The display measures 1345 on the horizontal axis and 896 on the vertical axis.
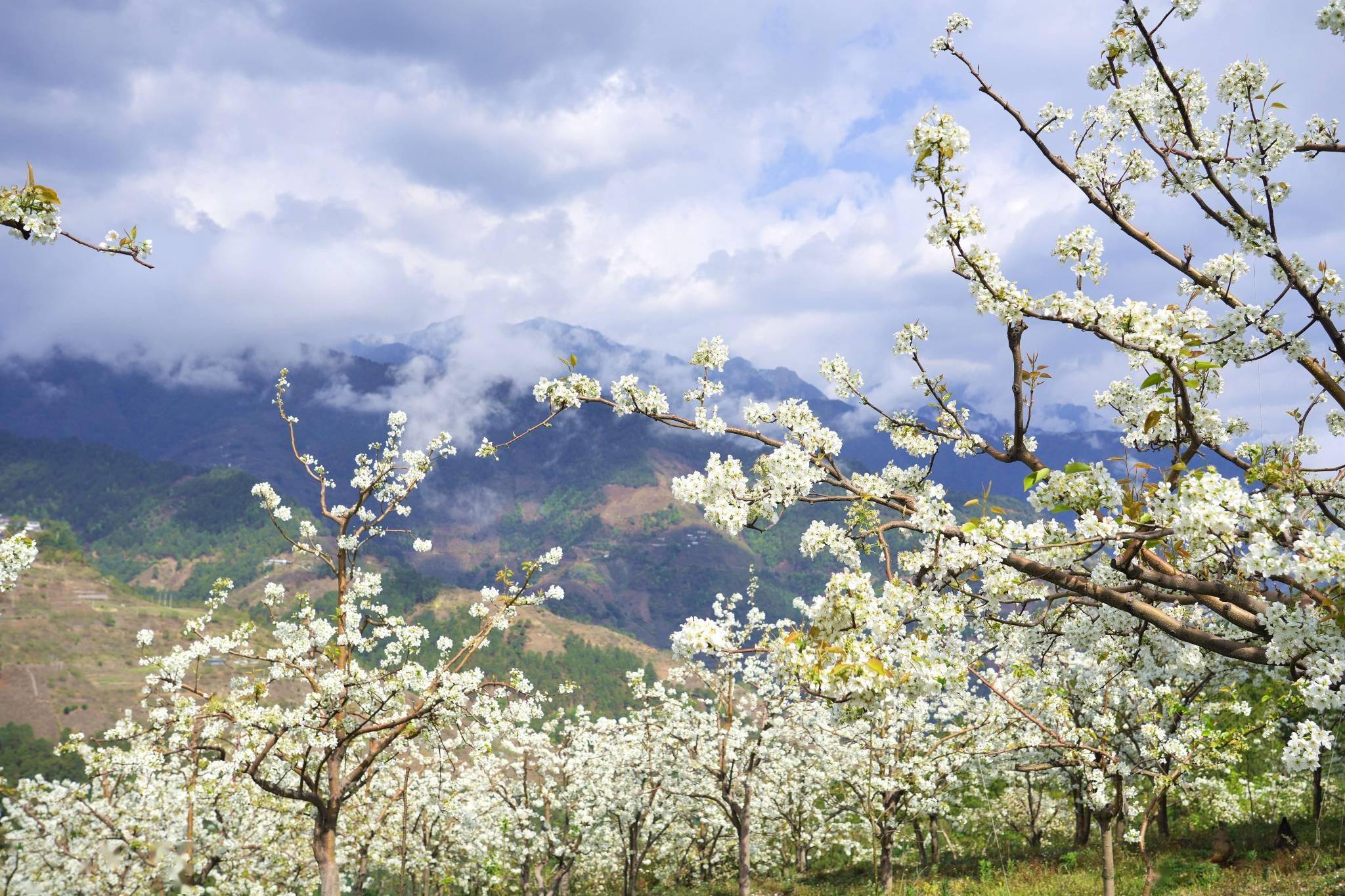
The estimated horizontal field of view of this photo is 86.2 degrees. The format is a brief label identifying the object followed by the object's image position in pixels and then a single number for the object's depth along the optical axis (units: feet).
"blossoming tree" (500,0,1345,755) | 13.66
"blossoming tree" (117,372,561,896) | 30.55
